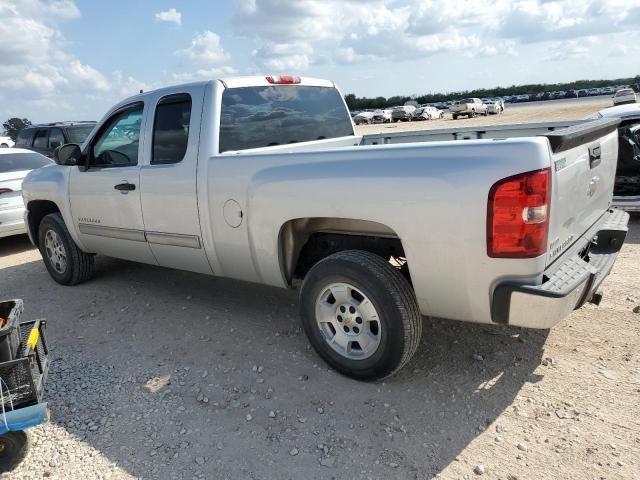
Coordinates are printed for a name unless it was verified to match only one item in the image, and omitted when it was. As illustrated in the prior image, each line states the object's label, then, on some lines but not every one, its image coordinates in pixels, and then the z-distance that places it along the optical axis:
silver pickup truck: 2.75
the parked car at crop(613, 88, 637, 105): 40.97
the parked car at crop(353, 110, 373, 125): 62.37
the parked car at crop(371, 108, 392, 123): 62.22
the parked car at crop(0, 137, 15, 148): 17.96
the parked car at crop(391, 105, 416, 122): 58.91
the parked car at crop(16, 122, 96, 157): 12.00
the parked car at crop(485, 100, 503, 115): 57.41
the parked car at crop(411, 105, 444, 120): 58.10
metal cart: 2.79
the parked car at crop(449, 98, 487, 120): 55.19
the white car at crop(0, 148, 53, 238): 7.88
